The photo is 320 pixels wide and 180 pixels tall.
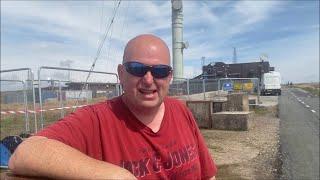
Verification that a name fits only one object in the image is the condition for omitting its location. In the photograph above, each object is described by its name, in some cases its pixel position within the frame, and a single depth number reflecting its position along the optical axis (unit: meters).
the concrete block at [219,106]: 9.65
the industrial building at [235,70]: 15.11
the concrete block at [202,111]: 8.58
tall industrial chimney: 18.45
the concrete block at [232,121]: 8.31
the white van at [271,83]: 28.09
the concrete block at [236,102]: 10.23
